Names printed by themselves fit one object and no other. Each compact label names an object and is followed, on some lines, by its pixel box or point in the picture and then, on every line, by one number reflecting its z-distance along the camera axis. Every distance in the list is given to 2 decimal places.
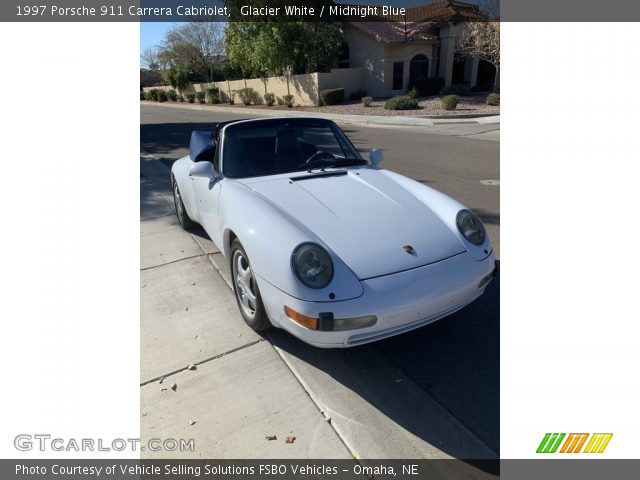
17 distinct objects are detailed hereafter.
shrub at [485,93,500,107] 19.39
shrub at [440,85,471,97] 23.08
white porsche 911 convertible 2.22
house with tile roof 25.64
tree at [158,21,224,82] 45.34
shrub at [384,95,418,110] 19.91
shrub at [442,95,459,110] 18.55
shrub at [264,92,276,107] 29.47
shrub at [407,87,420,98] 22.74
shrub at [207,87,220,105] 38.09
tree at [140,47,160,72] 61.41
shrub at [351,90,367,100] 26.66
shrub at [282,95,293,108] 27.32
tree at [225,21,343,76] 25.41
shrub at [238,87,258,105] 32.19
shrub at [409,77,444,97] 24.97
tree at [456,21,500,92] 20.52
